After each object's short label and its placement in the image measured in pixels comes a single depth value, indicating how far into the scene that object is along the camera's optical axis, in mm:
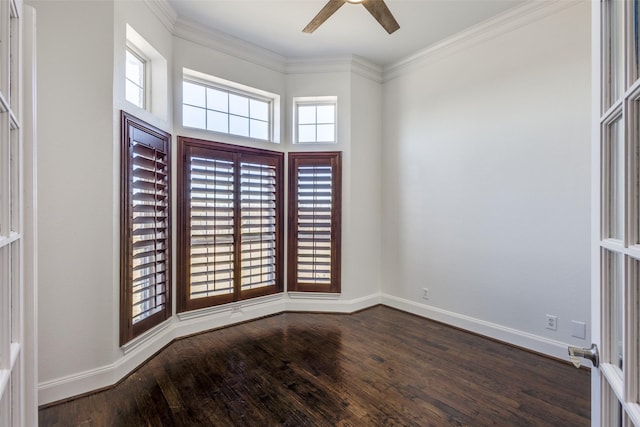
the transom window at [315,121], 4012
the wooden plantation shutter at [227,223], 3168
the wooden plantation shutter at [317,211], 3883
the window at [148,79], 2746
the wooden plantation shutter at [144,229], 2398
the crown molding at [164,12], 2669
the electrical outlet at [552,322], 2738
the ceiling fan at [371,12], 2223
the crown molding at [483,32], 2750
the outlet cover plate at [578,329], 2577
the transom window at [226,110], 3326
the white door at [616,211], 679
